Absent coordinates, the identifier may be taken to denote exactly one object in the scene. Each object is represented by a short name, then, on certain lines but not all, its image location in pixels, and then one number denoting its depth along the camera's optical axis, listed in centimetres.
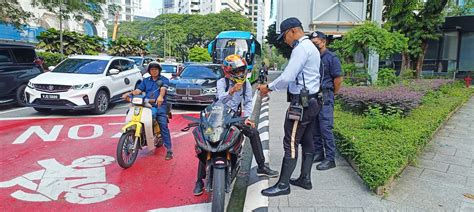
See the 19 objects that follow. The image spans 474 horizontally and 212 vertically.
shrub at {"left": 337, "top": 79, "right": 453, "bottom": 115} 627
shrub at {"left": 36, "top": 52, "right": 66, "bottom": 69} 2131
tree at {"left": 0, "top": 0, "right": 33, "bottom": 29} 1463
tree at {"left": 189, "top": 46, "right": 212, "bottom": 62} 3823
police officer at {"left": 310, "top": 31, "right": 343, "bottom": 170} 441
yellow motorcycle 464
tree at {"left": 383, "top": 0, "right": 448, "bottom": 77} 1502
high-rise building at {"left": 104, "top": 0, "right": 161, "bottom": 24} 10986
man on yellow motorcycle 507
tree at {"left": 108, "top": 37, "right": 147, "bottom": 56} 3188
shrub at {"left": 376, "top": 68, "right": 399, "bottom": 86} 1015
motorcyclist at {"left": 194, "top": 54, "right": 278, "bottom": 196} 357
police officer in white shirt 324
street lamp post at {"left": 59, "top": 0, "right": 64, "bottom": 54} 1648
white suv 810
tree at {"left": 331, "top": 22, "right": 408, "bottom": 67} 927
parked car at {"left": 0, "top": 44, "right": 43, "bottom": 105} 927
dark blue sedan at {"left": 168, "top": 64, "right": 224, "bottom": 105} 952
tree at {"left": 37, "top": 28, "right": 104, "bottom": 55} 2425
